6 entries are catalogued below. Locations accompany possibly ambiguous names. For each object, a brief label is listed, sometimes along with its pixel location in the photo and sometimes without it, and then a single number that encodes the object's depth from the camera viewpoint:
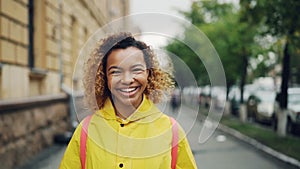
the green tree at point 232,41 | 11.33
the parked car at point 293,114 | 9.40
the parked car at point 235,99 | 16.75
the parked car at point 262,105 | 12.23
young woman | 1.30
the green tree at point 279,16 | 6.38
